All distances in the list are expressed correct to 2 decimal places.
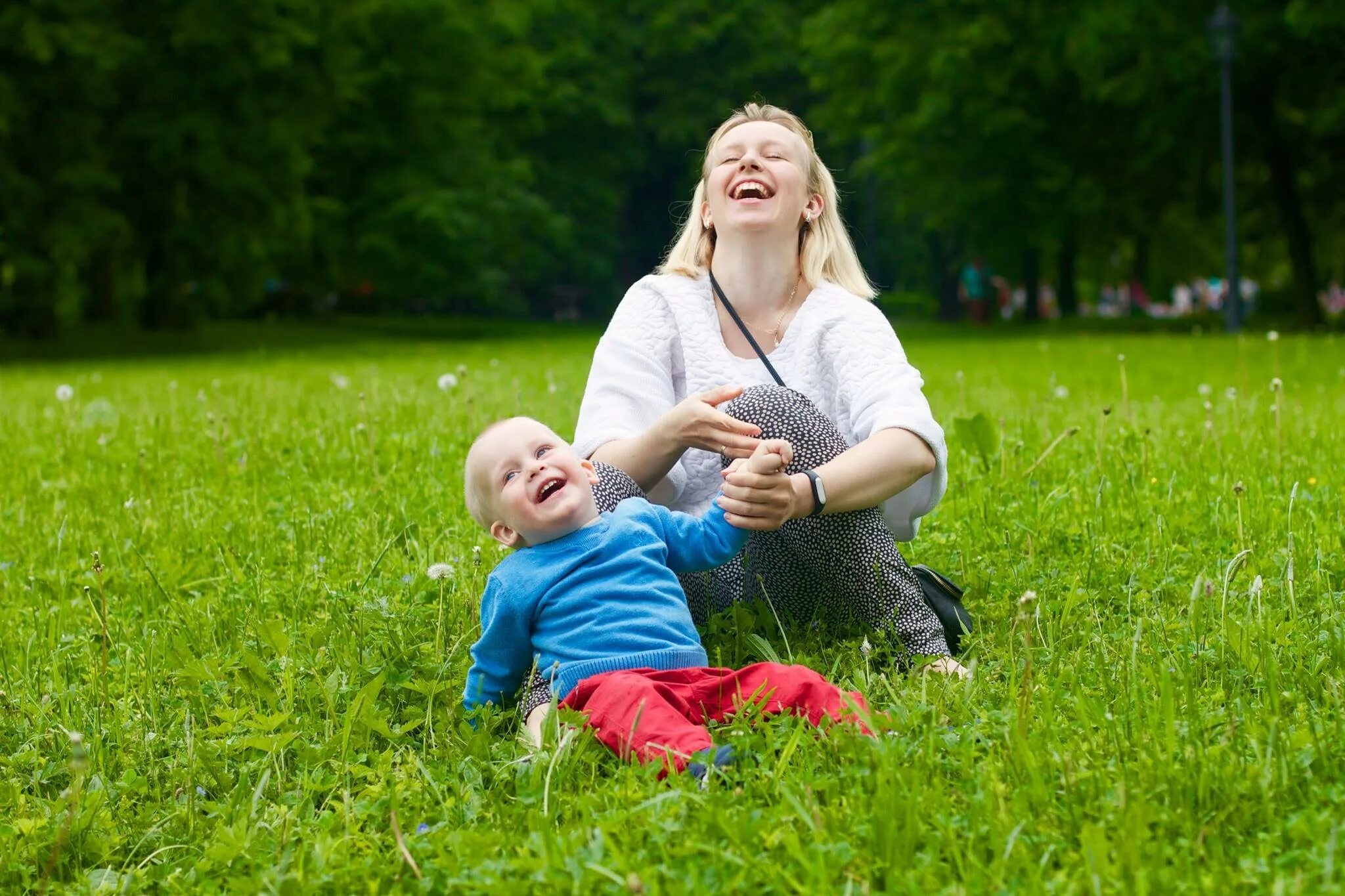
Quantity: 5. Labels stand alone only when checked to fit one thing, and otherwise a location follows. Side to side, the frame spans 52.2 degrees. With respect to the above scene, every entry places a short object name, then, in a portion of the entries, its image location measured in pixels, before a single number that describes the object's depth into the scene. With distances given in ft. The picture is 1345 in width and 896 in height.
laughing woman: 10.41
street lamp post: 61.16
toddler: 9.02
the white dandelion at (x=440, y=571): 11.87
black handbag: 11.29
